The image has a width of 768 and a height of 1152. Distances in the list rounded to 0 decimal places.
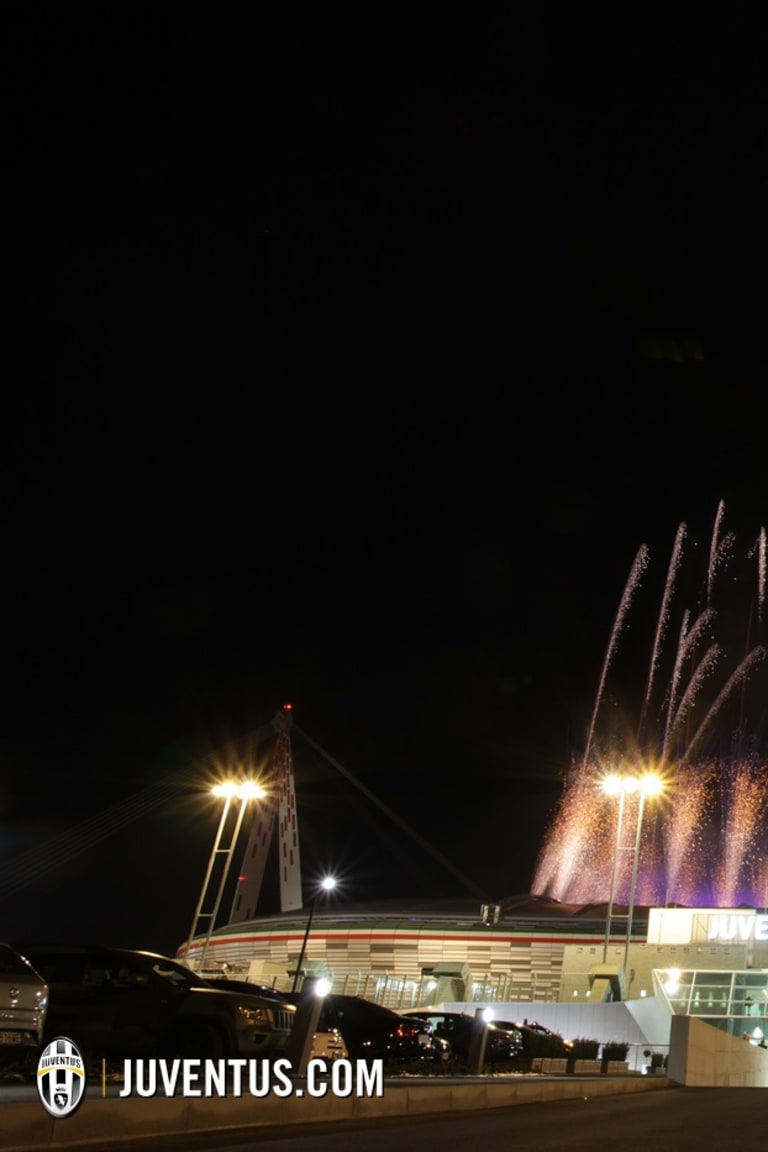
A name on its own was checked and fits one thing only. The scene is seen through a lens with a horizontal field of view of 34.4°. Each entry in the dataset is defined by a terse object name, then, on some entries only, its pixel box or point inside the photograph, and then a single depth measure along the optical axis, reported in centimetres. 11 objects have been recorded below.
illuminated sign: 5731
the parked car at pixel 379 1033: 2383
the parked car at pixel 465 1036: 2839
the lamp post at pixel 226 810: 5034
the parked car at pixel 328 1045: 1778
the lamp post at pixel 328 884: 6600
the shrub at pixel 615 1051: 3478
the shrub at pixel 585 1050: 3325
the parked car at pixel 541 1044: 3225
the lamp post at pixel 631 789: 4828
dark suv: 1518
